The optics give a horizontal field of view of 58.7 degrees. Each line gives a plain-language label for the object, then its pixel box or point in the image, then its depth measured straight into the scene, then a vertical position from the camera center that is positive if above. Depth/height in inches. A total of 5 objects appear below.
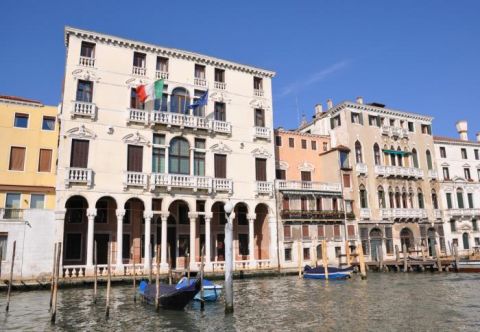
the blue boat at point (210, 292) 701.5 -64.2
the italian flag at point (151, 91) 1013.8 +378.6
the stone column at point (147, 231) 977.4 +50.9
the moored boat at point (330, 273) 1018.7 -53.1
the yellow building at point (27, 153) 943.0 +230.1
